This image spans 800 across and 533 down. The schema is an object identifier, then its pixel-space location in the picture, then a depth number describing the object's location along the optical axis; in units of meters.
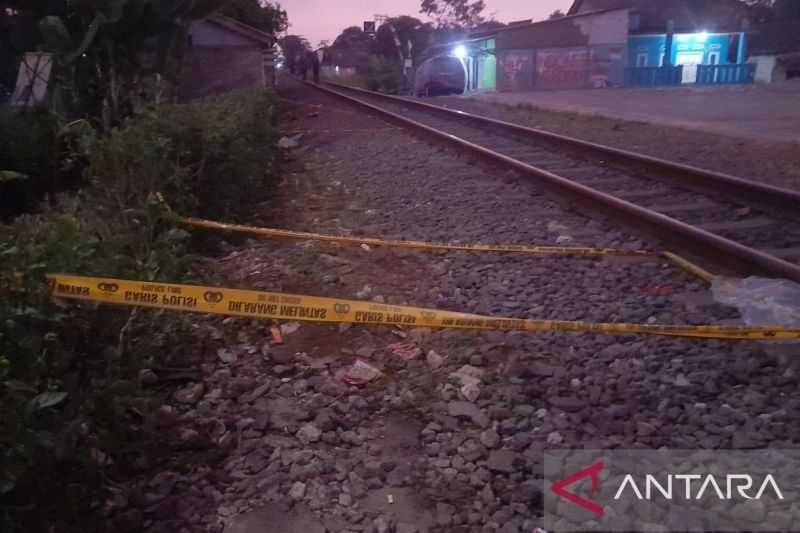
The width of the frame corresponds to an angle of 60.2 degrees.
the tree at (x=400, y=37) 61.44
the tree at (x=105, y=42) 8.76
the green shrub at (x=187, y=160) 5.12
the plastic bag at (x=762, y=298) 3.79
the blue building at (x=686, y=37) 42.31
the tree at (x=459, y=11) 78.75
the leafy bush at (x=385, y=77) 41.84
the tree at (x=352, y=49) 62.31
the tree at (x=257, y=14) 35.91
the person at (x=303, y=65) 55.97
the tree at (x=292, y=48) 66.49
